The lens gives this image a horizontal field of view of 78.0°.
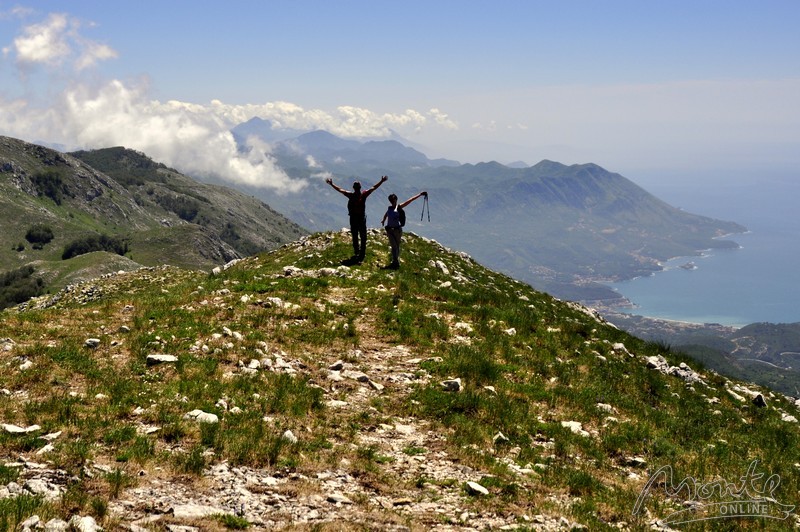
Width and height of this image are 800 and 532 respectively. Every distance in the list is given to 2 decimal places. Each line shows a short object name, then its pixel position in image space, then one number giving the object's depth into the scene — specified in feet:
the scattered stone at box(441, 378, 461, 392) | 42.34
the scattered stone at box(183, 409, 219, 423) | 32.30
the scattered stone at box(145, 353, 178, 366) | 41.22
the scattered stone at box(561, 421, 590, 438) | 38.48
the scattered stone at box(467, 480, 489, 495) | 27.68
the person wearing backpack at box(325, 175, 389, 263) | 83.92
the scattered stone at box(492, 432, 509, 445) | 35.32
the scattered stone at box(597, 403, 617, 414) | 43.59
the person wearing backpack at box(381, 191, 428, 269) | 82.48
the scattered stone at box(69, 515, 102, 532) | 20.01
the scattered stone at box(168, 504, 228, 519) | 22.74
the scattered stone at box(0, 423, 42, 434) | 28.19
